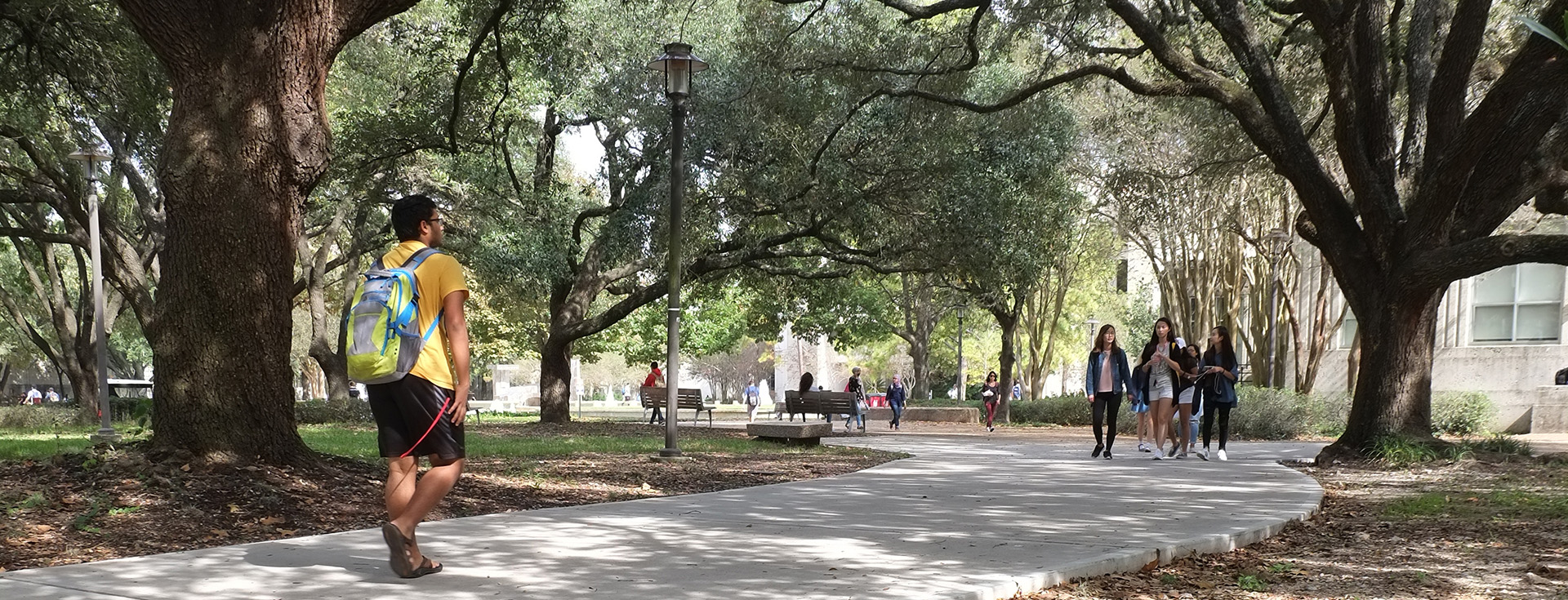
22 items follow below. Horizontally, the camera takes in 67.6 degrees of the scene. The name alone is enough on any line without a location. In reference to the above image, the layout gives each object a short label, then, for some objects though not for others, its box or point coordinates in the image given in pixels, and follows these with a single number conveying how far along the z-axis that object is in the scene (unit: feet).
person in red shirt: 91.99
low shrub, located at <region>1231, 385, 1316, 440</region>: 70.03
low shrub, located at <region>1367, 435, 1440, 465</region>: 40.34
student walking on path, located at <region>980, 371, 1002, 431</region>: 91.66
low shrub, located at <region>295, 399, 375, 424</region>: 87.15
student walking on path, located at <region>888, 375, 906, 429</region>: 93.30
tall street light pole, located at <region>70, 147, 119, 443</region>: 61.41
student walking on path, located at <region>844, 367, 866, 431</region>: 82.79
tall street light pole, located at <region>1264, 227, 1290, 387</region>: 84.79
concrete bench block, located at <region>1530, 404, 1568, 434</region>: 79.30
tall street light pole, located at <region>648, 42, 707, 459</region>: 41.78
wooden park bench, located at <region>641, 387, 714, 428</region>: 82.09
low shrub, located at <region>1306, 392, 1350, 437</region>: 73.20
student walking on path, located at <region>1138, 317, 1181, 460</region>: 43.21
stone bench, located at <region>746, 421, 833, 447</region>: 51.52
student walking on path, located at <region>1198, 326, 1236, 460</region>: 44.70
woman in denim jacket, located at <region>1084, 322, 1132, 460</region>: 44.47
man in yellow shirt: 16.16
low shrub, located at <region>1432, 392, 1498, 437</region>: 73.31
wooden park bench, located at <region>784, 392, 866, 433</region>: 76.64
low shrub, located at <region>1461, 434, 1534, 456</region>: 45.27
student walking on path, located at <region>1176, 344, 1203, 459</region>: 44.86
